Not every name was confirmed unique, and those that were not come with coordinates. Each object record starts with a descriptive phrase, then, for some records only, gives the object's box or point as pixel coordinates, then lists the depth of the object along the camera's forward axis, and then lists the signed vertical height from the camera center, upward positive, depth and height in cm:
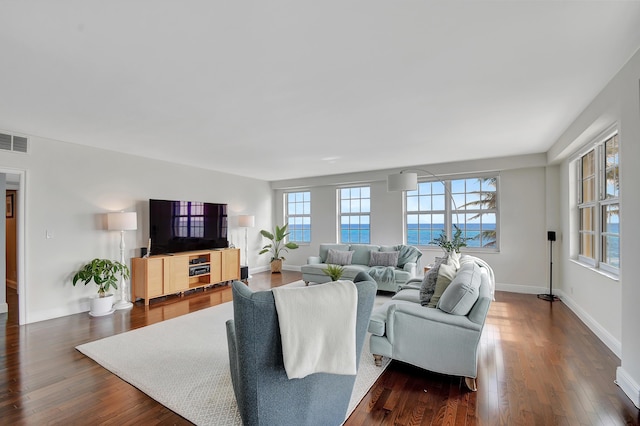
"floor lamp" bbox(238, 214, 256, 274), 674 -19
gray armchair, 141 -83
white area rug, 208 -135
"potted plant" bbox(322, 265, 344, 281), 442 -90
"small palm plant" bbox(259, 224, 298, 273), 749 -86
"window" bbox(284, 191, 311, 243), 789 -7
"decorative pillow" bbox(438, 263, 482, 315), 231 -65
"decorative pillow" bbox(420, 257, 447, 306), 282 -71
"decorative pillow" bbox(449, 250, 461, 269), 316 -52
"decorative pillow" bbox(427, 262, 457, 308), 271 -64
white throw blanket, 142 -56
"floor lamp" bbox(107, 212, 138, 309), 439 -18
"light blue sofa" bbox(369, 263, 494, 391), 222 -95
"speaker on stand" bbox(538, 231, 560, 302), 483 -95
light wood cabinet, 475 -104
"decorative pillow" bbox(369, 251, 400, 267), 557 -87
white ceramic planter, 409 -128
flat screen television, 512 -24
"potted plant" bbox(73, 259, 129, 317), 410 -93
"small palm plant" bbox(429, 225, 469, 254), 394 -45
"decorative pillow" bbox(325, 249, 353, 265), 595 -89
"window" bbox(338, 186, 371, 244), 704 -4
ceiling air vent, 362 +87
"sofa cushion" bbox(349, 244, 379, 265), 600 -83
